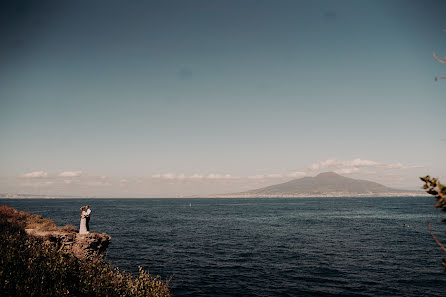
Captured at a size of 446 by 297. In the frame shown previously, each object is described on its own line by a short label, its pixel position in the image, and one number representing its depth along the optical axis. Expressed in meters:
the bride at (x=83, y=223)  23.91
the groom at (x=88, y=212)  23.70
